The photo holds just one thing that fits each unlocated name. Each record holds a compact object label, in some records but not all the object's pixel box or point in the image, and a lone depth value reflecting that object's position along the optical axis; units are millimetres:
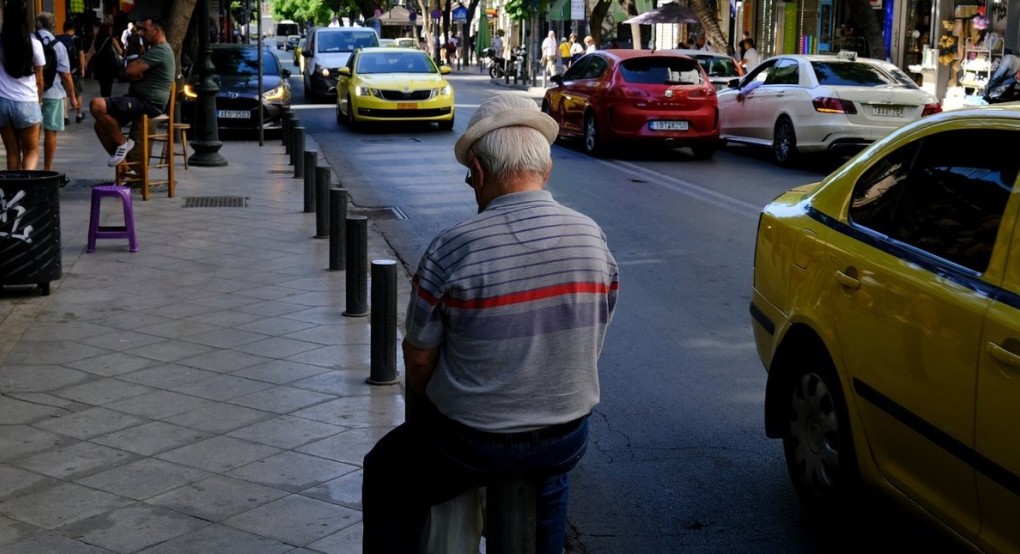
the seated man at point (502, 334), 3047
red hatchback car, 18703
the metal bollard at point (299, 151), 16031
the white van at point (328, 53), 31547
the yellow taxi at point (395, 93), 22844
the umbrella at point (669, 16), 35969
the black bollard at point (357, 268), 7934
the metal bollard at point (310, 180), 12555
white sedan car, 17375
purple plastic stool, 10242
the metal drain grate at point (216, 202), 13671
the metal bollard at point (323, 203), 11062
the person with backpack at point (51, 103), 14258
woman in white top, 12000
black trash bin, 8344
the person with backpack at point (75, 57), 21422
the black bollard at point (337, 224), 9688
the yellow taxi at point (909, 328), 3602
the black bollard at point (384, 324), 6457
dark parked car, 21703
